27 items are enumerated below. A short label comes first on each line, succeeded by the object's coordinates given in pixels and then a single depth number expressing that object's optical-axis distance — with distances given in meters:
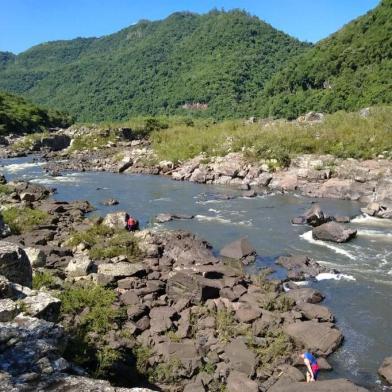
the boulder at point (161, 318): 13.56
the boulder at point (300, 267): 18.19
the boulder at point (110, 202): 32.52
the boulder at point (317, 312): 14.37
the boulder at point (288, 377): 10.89
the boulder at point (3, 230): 17.90
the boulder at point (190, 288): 15.55
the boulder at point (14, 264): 11.20
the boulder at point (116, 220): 24.16
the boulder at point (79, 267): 16.95
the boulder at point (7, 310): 9.05
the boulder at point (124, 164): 49.34
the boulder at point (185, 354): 11.48
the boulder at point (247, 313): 14.18
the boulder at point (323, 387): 10.26
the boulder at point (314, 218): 25.17
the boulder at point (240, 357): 11.62
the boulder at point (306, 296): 15.77
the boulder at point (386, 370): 11.34
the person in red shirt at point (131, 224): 24.27
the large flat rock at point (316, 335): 12.77
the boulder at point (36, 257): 16.88
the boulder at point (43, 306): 9.67
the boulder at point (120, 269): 16.97
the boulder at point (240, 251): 20.25
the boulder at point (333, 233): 22.36
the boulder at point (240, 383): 10.73
